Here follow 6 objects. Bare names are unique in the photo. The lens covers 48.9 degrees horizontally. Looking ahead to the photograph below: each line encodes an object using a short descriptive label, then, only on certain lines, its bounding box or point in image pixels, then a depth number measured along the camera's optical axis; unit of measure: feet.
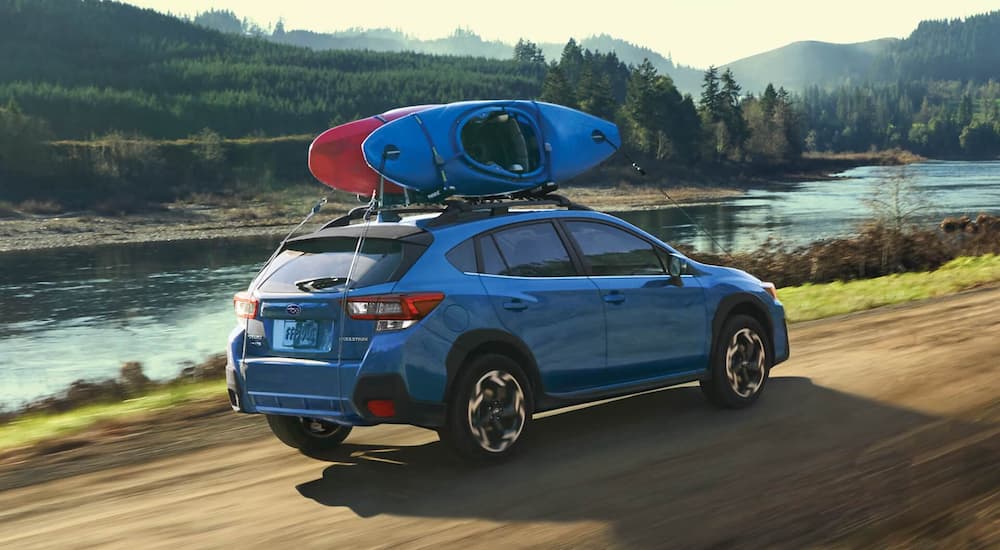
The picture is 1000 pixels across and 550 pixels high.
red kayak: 24.22
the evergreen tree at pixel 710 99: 459.32
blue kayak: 22.02
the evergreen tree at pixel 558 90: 417.08
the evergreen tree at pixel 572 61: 628.44
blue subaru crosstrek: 19.54
